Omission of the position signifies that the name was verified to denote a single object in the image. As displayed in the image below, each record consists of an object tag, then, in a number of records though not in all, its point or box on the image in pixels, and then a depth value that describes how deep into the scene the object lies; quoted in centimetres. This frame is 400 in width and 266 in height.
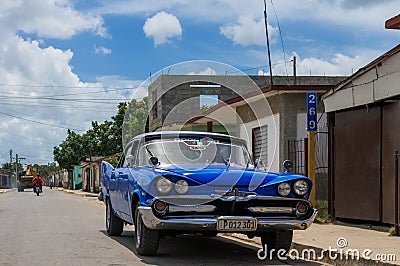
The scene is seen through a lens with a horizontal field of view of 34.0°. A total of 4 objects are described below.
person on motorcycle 4638
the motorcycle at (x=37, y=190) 4566
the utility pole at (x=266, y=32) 1985
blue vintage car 845
